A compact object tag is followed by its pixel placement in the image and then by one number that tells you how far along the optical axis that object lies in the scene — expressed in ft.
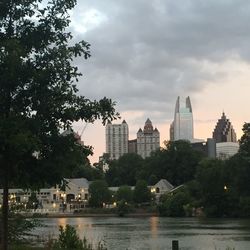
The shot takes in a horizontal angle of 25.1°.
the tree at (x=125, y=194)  451.12
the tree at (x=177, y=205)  374.28
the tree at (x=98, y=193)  470.68
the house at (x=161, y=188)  475.72
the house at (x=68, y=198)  512.14
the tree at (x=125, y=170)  569.64
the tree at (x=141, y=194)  450.71
